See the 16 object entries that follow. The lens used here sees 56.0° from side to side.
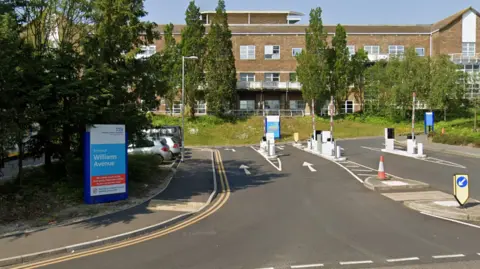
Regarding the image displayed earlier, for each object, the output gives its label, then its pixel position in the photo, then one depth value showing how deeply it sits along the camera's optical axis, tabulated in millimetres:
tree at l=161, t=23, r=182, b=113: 48750
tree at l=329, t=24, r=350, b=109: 52438
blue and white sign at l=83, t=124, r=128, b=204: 12328
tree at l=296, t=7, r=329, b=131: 50344
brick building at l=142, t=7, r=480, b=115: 58531
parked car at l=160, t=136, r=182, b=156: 26891
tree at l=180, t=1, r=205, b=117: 49188
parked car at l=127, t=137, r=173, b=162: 23625
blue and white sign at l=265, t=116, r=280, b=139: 43812
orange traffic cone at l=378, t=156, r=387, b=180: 16422
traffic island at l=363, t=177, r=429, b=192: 14594
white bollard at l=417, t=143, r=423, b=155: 24911
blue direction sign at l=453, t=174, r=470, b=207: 10898
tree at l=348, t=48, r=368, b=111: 54125
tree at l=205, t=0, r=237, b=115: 49281
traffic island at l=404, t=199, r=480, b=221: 10250
